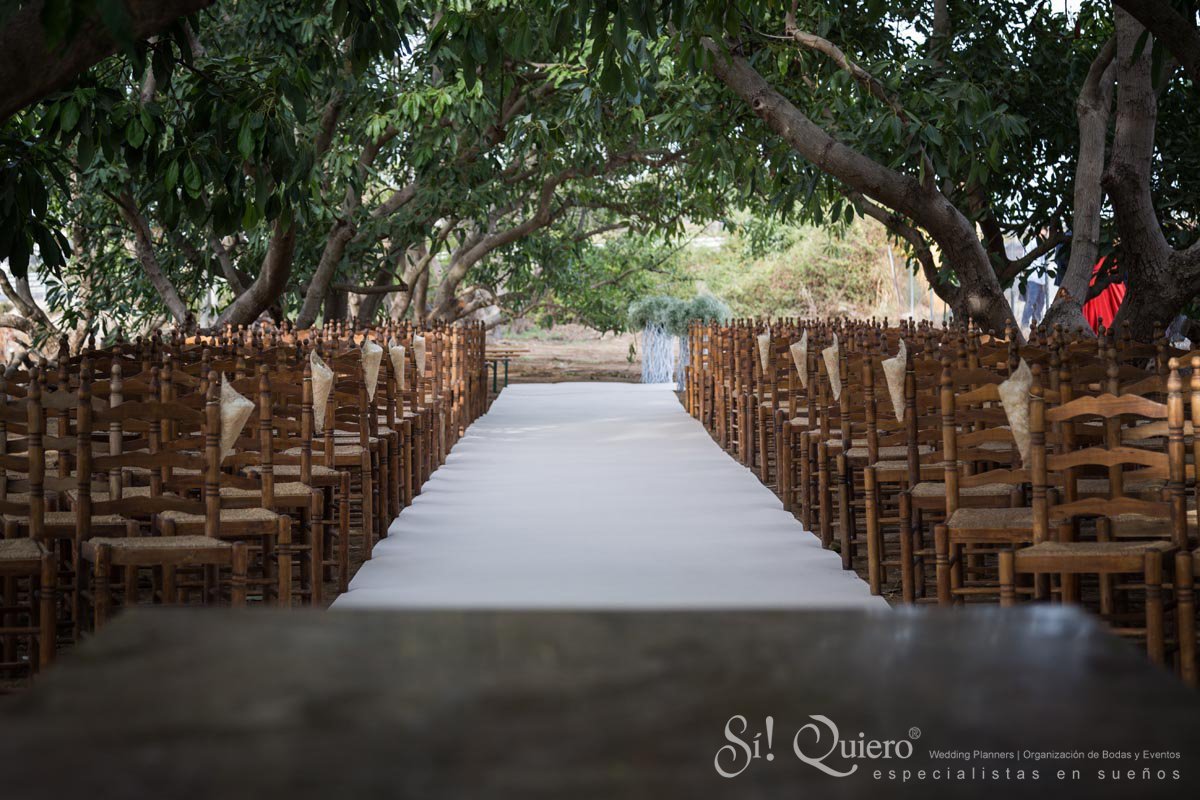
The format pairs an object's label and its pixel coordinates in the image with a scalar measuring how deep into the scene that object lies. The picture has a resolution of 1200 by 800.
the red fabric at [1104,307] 20.89
